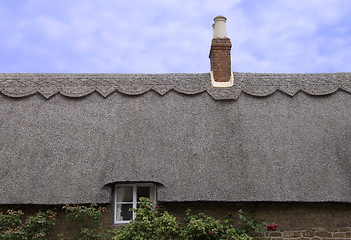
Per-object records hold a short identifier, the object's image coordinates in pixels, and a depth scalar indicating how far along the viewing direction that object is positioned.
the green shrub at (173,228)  7.43
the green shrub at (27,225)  7.45
